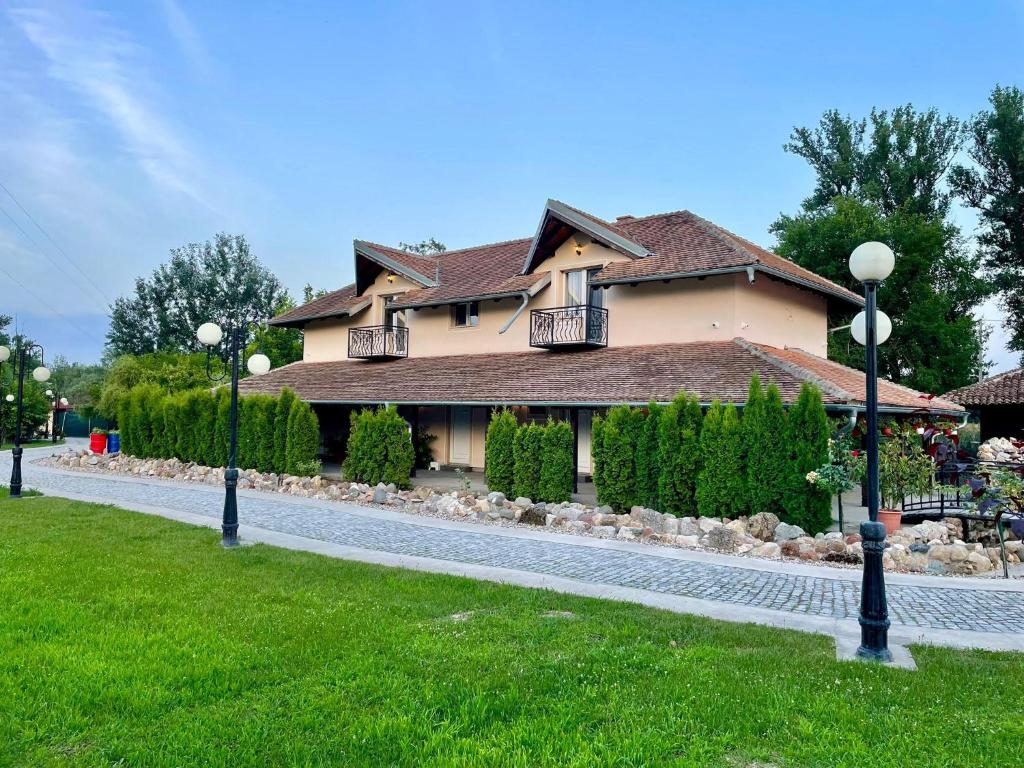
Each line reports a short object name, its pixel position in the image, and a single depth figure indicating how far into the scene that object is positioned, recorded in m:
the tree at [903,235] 30.66
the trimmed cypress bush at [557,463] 14.46
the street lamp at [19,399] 15.63
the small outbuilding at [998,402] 21.73
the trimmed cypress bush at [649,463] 13.30
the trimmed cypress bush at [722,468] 12.34
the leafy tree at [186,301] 57.50
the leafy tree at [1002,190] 32.53
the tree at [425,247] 50.03
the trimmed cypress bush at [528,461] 14.80
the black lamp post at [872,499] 5.61
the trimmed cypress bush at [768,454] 11.95
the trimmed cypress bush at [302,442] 18.77
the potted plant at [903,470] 11.78
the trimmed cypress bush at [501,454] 15.27
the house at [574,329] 15.75
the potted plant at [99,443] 30.48
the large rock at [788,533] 11.12
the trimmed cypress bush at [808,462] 11.67
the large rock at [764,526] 11.37
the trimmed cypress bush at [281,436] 19.39
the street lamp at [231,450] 10.23
